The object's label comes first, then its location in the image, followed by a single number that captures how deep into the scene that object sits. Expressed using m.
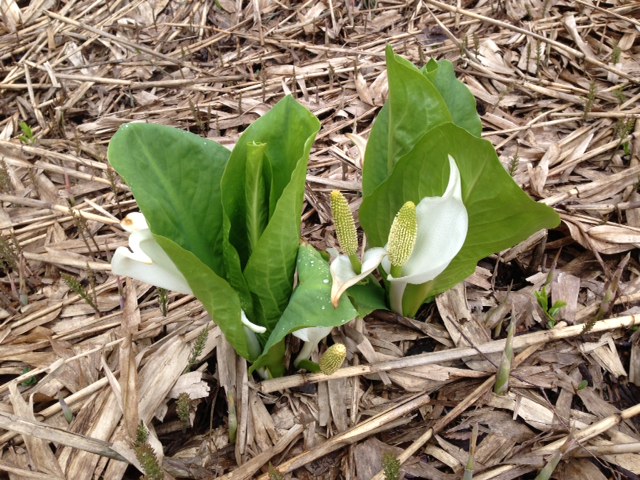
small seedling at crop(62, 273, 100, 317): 0.57
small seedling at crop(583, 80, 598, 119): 0.74
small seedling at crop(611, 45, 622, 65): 0.81
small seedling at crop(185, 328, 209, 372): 0.49
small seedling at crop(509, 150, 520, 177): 0.61
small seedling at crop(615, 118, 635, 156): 0.69
